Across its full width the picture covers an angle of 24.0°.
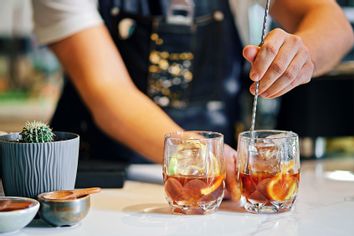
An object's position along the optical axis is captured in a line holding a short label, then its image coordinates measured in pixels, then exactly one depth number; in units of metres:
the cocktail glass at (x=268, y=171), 1.02
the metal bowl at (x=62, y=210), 0.96
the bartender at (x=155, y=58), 1.29
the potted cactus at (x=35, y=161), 0.98
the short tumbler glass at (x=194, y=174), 1.02
